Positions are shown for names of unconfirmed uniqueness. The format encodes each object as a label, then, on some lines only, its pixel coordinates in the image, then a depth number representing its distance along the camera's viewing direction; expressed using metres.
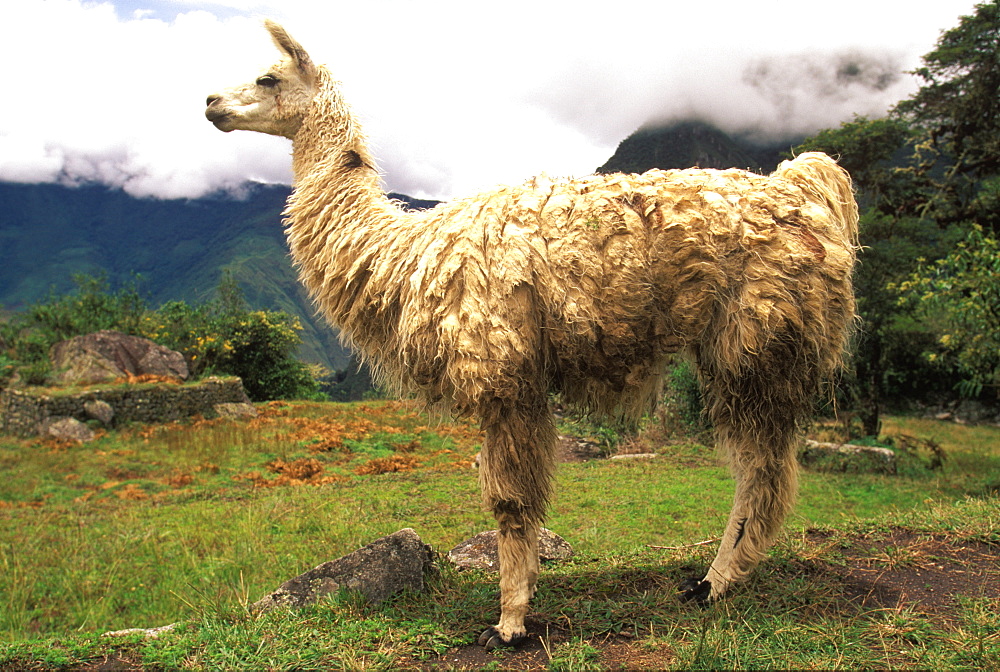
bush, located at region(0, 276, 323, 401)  19.19
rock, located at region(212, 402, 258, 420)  15.50
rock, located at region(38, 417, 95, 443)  13.00
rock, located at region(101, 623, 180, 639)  3.59
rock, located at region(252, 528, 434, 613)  3.84
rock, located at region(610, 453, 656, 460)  10.41
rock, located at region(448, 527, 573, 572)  4.61
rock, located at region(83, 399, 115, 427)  13.78
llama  3.19
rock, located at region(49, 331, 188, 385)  15.53
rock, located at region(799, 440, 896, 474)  9.91
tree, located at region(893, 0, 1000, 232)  14.57
